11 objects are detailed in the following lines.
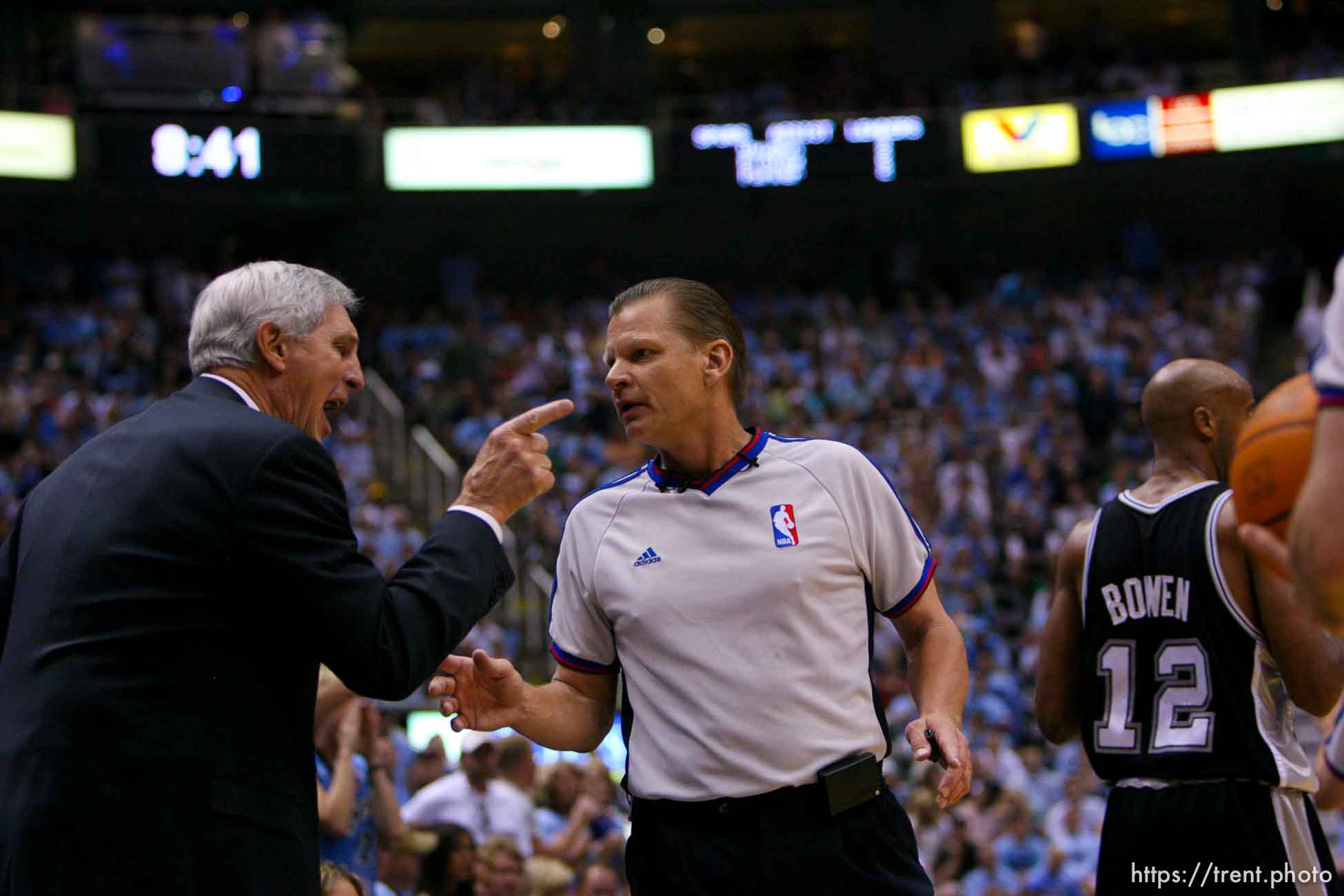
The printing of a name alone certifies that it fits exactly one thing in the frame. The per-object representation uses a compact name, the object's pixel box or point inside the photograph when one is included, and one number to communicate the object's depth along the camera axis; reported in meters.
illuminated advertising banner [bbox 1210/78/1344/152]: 21.62
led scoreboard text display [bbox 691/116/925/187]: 22.56
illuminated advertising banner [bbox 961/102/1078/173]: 22.53
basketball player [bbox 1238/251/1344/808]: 2.04
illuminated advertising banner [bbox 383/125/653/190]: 21.69
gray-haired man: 2.59
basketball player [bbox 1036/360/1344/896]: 3.63
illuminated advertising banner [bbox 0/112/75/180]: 19.12
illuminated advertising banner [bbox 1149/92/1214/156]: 22.16
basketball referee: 3.07
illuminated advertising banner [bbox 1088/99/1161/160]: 22.41
